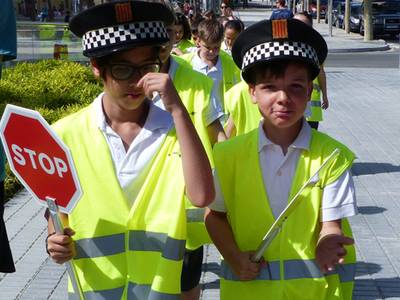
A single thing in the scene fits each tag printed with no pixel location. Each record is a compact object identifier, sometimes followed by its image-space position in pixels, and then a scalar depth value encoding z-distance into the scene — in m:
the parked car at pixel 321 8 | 56.16
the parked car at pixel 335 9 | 48.25
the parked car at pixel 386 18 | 37.00
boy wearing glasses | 2.82
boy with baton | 2.92
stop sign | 2.66
